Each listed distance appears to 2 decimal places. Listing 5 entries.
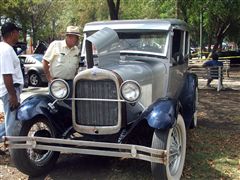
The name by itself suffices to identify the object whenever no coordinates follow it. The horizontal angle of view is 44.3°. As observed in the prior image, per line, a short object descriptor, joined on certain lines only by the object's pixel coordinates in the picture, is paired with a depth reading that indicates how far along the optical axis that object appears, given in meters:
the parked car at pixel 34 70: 12.92
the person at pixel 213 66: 10.53
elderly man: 4.60
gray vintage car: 3.54
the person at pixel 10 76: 3.99
